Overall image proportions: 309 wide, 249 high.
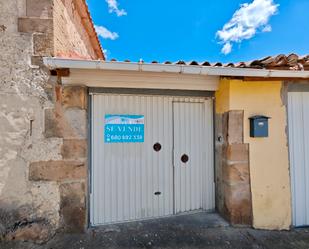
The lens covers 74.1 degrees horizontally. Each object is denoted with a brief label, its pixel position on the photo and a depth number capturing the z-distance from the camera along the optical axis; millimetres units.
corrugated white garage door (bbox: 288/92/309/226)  3438
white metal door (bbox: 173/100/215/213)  3689
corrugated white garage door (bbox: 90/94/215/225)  3402
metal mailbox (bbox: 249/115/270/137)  3235
